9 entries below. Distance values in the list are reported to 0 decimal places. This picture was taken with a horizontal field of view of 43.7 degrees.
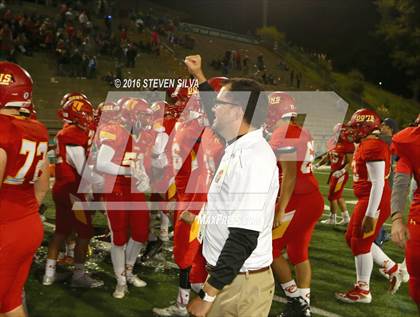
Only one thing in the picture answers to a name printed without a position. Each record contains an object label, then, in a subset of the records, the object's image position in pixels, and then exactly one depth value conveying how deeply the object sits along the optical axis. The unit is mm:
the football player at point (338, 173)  9562
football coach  2447
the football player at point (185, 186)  4637
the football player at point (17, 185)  3307
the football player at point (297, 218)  4754
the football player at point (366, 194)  5156
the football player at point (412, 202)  3479
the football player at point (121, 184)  5090
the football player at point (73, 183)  5305
